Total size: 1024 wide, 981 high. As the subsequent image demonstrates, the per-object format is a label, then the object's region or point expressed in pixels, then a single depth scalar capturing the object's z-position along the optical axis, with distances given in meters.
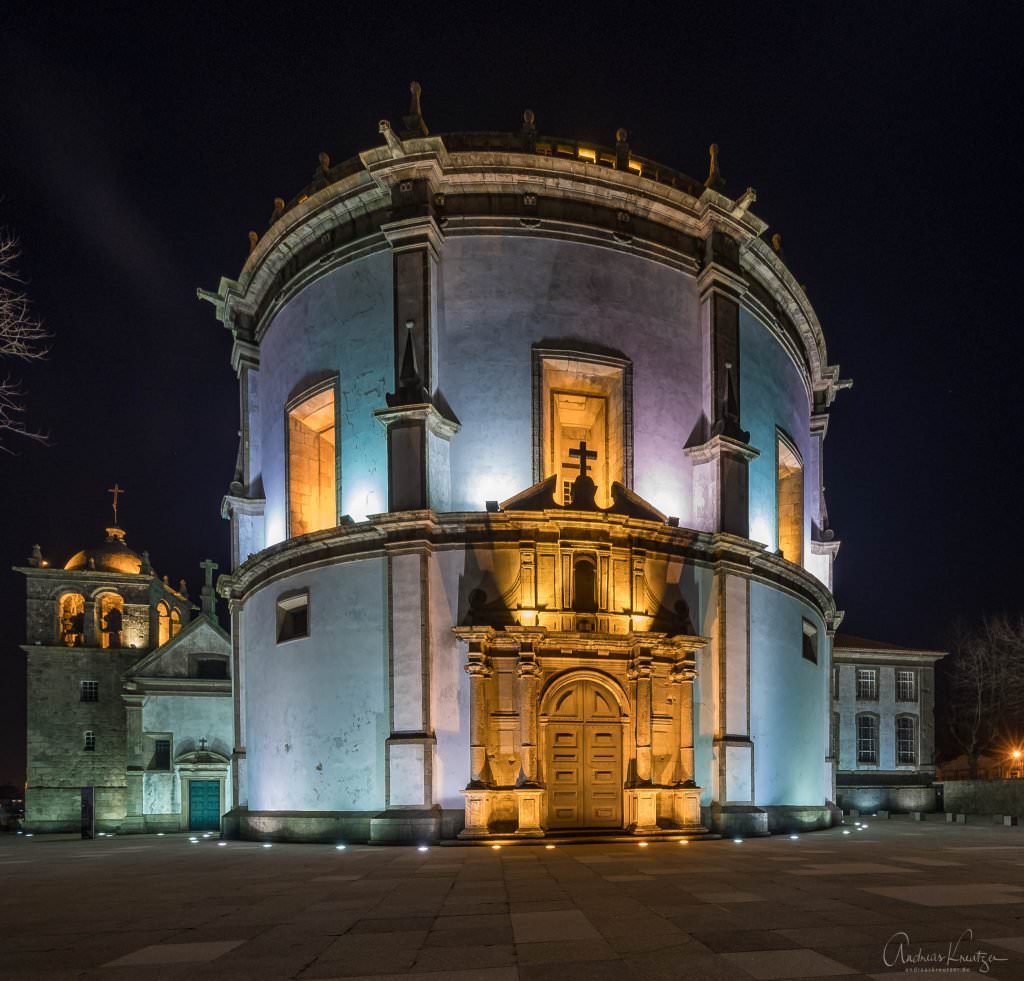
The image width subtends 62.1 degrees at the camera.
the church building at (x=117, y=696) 39.78
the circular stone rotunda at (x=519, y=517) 18.95
